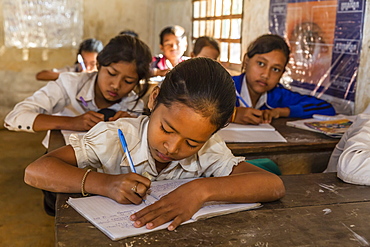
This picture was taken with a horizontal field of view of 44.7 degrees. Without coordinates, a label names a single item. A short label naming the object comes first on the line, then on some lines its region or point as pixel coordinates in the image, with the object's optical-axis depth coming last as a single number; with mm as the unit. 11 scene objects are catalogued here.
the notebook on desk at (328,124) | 2066
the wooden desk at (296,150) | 1832
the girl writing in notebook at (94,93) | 2008
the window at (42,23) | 5000
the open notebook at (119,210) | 975
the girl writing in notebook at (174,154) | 1101
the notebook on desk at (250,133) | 1922
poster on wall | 2600
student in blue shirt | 2529
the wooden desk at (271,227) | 945
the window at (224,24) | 4059
